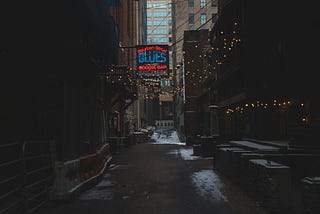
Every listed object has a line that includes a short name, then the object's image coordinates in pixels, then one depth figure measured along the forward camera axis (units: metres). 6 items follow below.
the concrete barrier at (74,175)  8.26
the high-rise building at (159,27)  141.38
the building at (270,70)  13.17
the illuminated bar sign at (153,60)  22.39
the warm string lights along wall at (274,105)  15.16
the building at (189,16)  68.16
